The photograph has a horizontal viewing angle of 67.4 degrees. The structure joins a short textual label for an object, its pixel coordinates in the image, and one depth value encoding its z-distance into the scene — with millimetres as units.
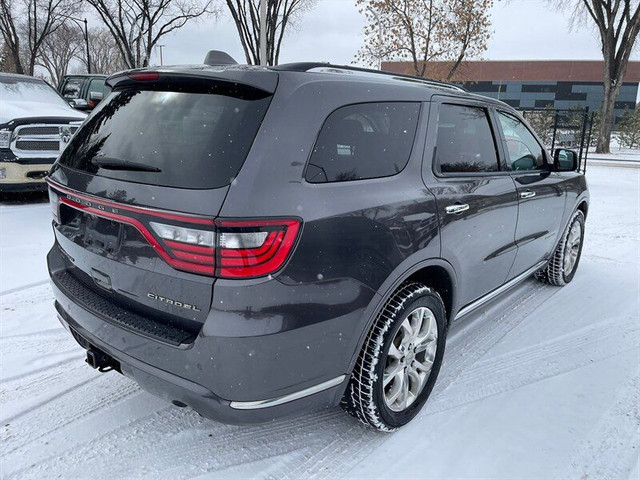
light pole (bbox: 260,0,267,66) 15937
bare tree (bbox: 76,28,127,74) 54156
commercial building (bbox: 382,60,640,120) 58406
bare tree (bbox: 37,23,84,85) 43416
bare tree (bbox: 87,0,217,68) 24031
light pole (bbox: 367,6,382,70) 20800
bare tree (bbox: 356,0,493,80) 20562
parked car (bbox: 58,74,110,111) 14250
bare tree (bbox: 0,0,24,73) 27719
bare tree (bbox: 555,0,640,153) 21234
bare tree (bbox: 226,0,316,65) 18422
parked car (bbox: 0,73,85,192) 6706
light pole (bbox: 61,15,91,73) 31791
